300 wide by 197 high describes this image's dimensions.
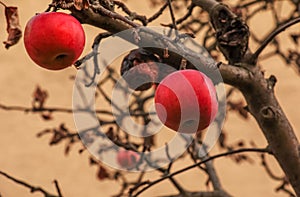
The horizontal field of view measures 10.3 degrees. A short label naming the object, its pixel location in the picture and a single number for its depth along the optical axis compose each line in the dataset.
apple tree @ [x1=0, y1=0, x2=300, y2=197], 1.81
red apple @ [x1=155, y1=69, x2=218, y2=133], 1.82
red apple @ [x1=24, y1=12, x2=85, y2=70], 1.80
